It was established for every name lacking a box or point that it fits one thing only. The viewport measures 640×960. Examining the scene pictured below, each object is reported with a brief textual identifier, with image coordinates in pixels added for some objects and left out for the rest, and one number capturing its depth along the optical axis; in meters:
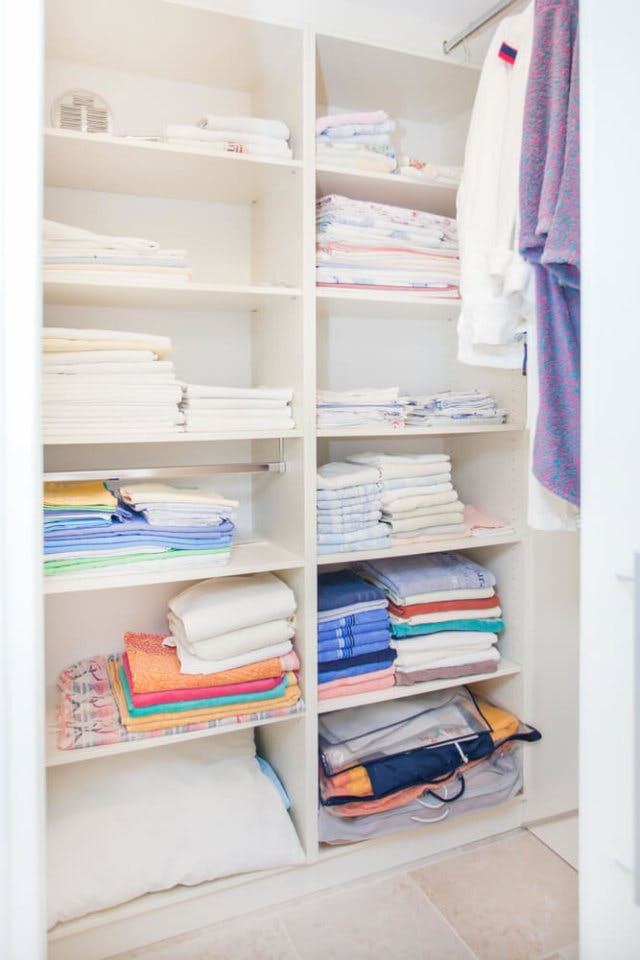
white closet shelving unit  1.68
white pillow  1.61
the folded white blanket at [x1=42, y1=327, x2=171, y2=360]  1.56
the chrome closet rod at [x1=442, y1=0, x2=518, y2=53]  1.57
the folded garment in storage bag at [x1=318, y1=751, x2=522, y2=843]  1.81
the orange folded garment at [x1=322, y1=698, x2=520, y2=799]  1.79
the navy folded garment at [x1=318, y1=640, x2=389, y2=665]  1.84
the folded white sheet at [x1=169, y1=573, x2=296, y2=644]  1.69
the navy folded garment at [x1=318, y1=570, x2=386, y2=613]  1.89
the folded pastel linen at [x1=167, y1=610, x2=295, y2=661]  1.70
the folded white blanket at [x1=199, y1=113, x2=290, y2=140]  1.70
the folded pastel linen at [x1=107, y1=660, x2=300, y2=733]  1.65
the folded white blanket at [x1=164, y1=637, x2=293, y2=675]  1.70
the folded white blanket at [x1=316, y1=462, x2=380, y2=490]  1.82
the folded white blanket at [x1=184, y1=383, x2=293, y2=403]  1.69
